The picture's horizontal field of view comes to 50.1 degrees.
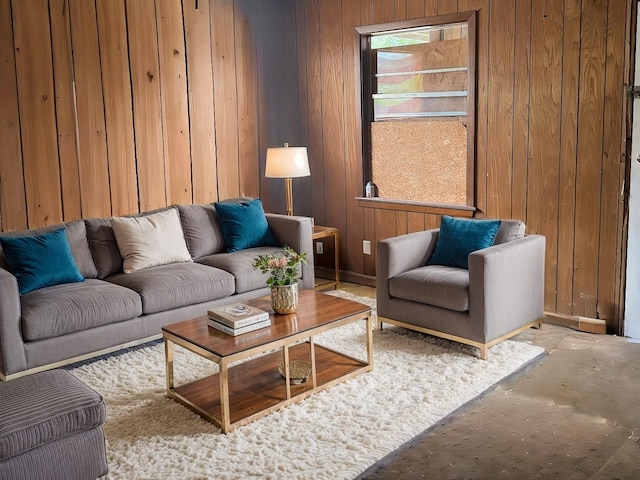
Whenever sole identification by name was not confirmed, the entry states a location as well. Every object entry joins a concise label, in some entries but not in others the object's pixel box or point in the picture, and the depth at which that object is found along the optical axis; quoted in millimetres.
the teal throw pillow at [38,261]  4055
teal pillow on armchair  4348
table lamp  5422
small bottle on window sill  5648
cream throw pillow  4594
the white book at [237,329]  3361
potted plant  3621
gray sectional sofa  3709
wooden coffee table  3219
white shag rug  2850
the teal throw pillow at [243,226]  5117
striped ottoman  2484
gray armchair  3906
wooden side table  5569
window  4973
